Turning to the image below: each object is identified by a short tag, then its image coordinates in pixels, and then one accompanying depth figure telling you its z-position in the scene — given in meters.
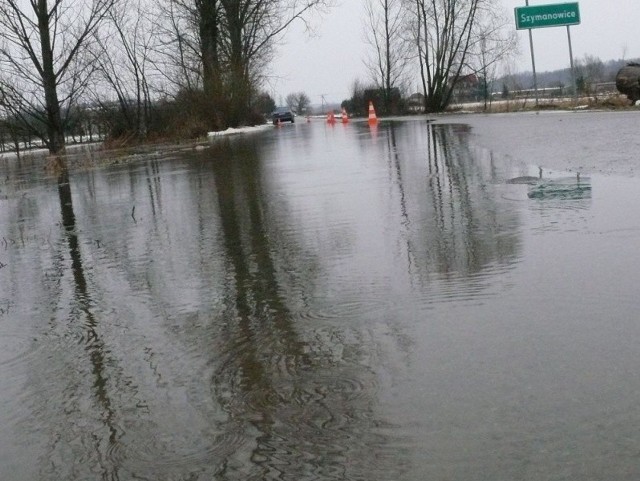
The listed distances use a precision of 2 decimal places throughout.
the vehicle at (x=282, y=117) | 60.31
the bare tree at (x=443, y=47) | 48.74
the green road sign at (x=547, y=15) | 37.91
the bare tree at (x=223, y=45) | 34.97
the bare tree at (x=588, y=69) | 36.97
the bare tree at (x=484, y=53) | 49.06
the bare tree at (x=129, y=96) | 37.12
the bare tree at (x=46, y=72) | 19.94
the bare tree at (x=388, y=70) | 61.50
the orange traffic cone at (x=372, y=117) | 36.69
